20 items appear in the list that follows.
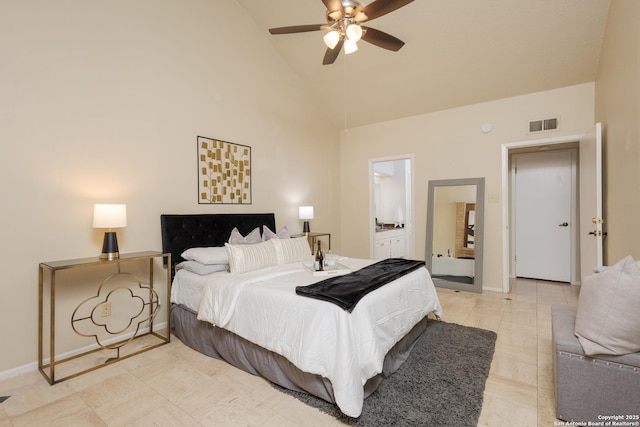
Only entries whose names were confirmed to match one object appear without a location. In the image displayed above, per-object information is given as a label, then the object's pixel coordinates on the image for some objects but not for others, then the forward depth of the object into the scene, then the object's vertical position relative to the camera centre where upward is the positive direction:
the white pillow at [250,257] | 2.71 -0.40
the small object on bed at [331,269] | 2.62 -0.50
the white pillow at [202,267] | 2.82 -0.50
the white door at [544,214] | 4.75 +0.01
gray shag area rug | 1.75 -1.16
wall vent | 3.96 +1.19
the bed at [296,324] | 1.77 -0.77
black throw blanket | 1.88 -0.50
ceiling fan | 2.31 +1.58
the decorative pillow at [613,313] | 1.47 -0.50
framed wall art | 3.48 +0.51
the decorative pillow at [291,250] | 3.11 -0.38
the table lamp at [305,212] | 4.57 +0.03
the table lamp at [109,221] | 2.45 -0.06
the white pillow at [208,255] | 2.86 -0.39
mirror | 4.46 -0.28
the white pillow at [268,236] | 3.42 -0.25
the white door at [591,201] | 3.01 +0.15
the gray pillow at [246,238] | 3.14 -0.26
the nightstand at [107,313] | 2.34 -0.89
